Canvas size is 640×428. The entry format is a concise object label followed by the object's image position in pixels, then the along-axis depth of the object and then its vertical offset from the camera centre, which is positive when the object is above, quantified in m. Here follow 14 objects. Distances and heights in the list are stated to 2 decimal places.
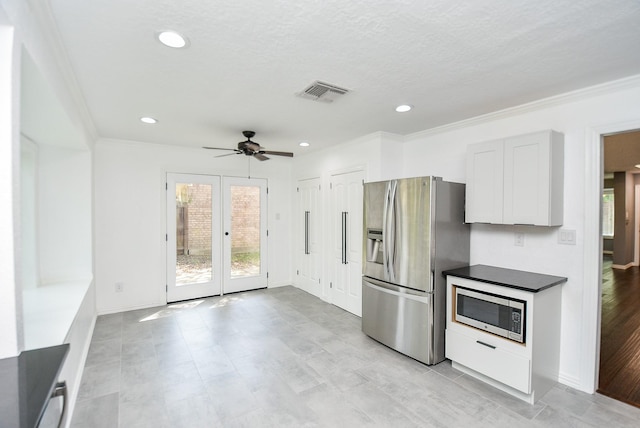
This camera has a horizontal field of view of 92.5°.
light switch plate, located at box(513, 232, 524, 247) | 3.00 -0.28
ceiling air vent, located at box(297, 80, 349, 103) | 2.48 +1.01
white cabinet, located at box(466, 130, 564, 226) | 2.59 +0.28
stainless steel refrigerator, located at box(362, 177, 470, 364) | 2.98 -0.49
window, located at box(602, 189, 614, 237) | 8.79 -0.07
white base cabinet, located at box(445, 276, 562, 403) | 2.39 -1.17
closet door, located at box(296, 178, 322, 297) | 5.27 -0.45
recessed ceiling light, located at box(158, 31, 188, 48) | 1.76 +1.02
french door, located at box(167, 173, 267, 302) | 4.89 -0.42
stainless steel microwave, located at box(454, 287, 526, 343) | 2.45 -0.88
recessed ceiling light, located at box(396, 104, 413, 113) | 2.98 +1.02
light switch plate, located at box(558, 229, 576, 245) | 2.66 -0.23
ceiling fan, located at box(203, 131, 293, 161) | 3.68 +0.75
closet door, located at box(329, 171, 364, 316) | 4.35 -0.45
